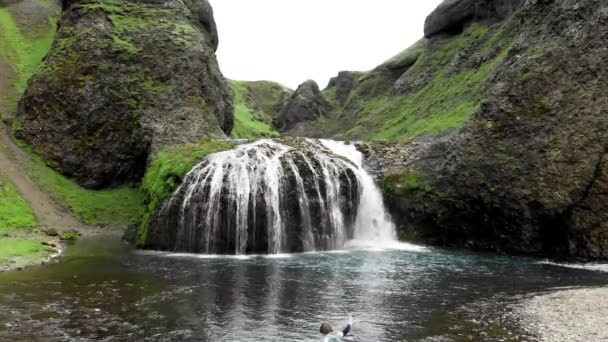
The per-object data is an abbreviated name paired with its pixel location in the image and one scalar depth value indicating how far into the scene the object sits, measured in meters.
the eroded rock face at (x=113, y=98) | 51.41
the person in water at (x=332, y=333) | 13.64
